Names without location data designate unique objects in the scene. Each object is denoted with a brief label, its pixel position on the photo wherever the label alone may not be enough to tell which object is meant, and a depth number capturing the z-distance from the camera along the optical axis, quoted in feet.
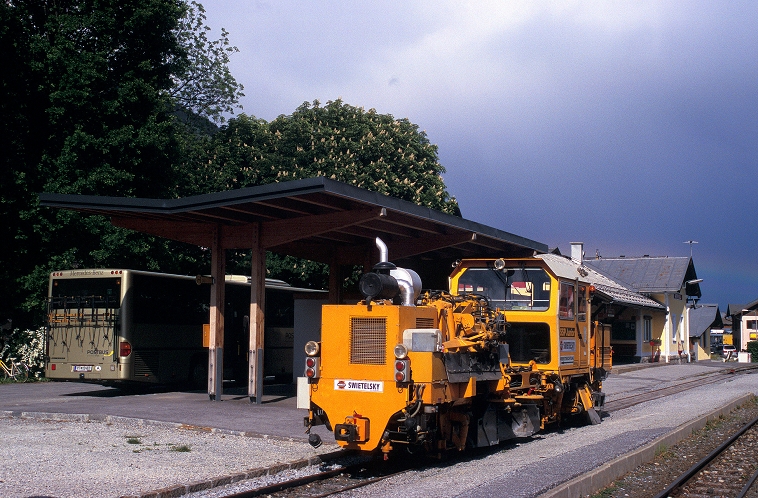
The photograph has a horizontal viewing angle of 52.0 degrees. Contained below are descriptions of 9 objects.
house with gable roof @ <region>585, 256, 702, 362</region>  146.51
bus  62.44
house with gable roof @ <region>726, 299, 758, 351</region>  248.11
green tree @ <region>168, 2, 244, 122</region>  111.45
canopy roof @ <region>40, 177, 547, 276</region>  48.91
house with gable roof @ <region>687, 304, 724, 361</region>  190.80
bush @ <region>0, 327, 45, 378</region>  79.20
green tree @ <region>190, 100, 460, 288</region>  103.65
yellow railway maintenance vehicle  32.14
